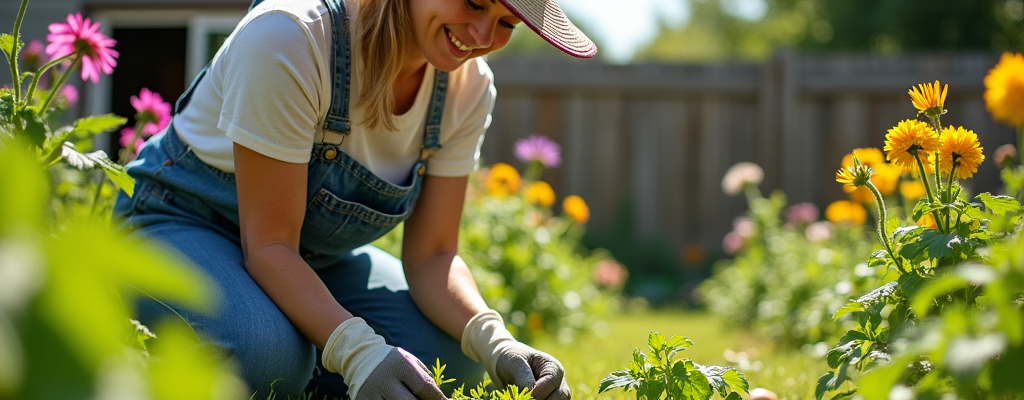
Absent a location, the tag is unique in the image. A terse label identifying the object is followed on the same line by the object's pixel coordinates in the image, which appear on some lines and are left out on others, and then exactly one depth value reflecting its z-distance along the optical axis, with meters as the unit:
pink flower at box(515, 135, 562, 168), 3.68
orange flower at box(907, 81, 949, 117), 1.41
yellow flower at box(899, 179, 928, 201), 2.81
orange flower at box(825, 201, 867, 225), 3.72
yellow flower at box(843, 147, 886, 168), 2.19
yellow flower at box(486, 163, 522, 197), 3.78
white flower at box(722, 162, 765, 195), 4.39
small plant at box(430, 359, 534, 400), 1.38
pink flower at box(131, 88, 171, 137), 2.23
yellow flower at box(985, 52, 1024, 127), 0.96
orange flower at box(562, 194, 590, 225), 3.92
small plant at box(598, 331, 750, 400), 1.45
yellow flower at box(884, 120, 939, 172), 1.38
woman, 1.68
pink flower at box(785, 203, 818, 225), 4.43
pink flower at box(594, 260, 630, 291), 4.34
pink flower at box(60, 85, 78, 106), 2.46
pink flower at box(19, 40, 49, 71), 2.34
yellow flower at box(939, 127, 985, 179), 1.37
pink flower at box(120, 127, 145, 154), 2.38
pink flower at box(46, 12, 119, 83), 1.84
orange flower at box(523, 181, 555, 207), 3.84
